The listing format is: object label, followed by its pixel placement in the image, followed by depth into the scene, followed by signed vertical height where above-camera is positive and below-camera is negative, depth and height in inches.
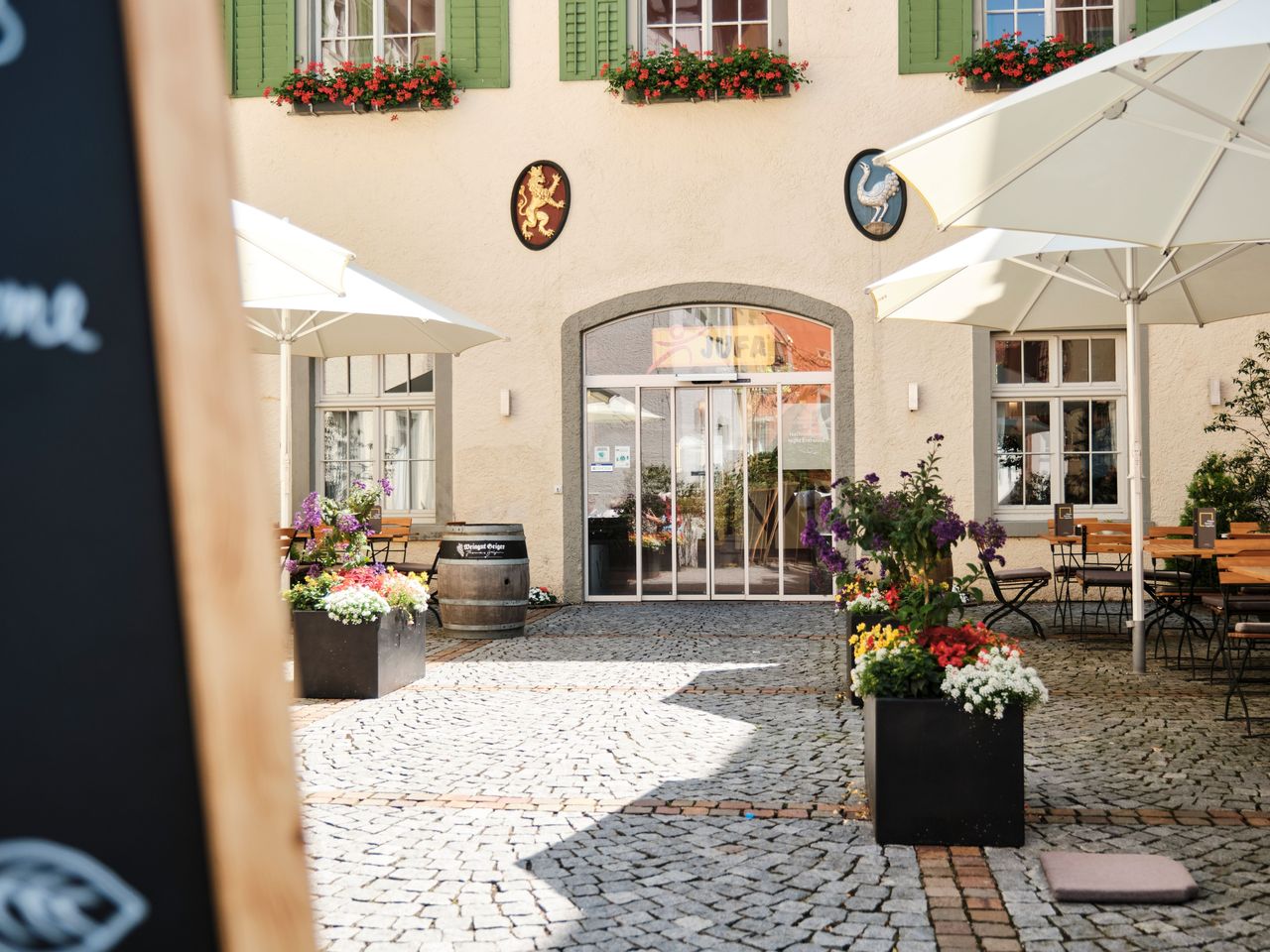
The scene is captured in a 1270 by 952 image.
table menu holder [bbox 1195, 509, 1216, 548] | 253.6 -10.3
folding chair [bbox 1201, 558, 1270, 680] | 209.6 -23.2
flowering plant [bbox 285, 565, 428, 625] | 231.3 -21.6
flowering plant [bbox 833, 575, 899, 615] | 223.1 -22.7
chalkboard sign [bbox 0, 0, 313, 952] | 31.6 -1.5
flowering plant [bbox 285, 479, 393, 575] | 252.8 -9.0
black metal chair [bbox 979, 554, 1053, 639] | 296.6 -27.0
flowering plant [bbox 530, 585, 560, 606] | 404.8 -38.7
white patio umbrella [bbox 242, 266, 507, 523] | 271.7 +46.5
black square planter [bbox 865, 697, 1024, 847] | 135.1 -35.2
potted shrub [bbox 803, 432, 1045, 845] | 135.0 -30.4
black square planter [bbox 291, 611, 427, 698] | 233.0 -34.4
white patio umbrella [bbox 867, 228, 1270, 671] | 250.4 +49.2
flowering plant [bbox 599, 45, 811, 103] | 395.5 +146.9
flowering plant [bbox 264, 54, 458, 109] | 409.4 +149.9
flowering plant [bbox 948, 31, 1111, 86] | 385.4 +147.6
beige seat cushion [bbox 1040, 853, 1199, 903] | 116.6 -42.3
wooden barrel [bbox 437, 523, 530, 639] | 312.2 -24.9
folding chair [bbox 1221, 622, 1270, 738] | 190.2 -25.8
